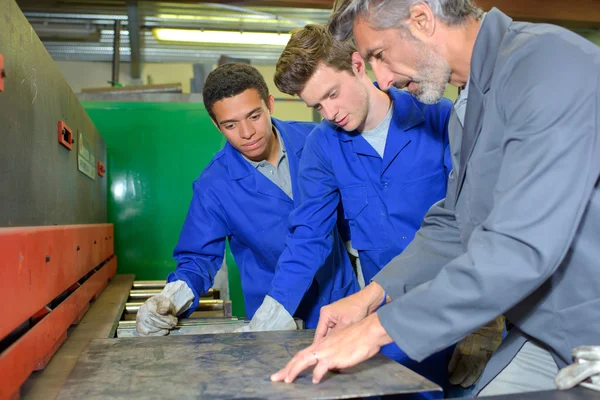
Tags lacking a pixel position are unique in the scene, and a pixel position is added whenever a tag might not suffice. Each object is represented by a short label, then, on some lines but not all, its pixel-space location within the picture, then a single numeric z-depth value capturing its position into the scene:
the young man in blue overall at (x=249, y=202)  1.88
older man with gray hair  0.79
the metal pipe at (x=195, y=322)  1.70
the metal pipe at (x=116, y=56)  5.52
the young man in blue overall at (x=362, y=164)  1.63
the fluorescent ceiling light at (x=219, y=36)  5.40
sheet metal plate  0.83
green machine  3.34
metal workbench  0.77
